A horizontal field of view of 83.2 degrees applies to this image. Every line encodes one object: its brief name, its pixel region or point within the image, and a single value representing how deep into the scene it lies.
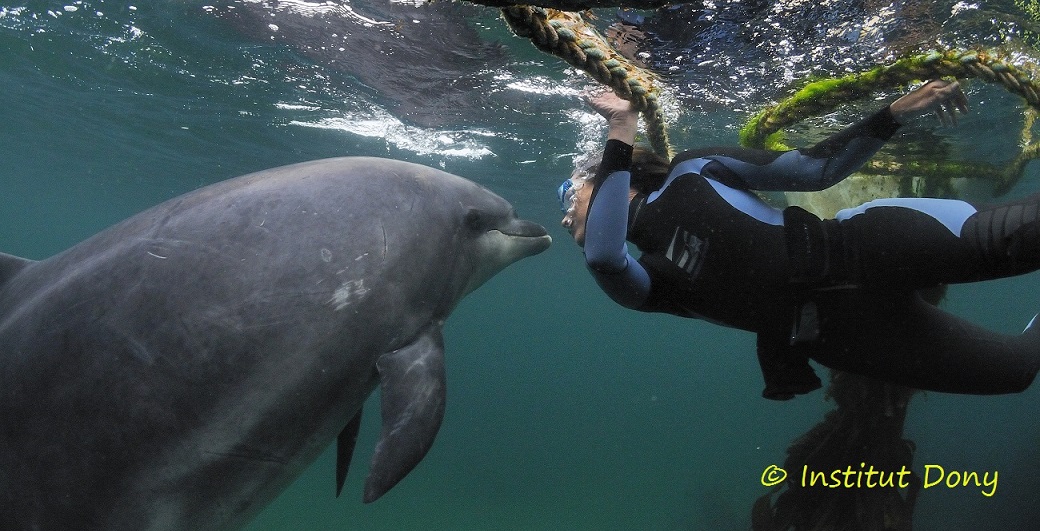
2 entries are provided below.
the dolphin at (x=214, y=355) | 3.12
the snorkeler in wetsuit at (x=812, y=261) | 3.56
